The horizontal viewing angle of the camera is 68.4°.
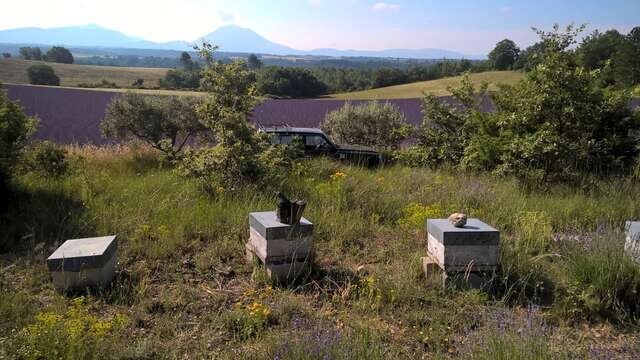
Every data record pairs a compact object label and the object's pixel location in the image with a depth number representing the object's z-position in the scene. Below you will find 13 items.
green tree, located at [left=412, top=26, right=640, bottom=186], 8.73
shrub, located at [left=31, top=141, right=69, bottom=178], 8.22
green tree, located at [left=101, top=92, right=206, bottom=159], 20.80
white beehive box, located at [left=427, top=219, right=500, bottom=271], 4.40
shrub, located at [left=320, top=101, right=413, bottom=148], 20.53
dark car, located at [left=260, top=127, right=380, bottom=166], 14.27
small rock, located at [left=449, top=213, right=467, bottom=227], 4.53
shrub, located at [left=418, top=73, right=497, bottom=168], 11.50
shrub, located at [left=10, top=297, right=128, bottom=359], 3.04
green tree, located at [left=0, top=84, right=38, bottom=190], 6.61
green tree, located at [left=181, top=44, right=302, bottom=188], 7.67
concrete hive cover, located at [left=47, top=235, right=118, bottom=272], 4.20
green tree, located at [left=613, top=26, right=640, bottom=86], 43.28
